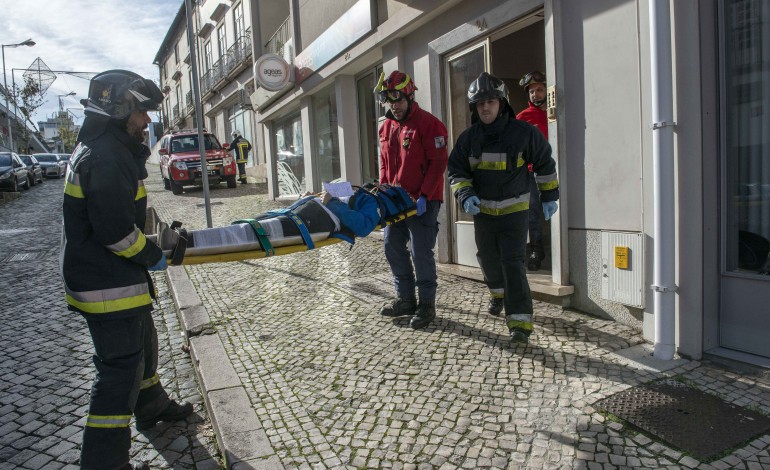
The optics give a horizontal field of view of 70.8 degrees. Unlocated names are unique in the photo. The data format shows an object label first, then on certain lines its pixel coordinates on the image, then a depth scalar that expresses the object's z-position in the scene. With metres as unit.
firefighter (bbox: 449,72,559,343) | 4.13
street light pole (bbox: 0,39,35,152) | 33.78
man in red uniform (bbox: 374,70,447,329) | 4.59
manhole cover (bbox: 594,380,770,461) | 2.71
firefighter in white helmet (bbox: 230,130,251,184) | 20.67
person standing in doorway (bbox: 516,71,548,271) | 5.83
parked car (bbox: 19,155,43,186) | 25.35
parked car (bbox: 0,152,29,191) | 20.06
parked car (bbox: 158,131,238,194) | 18.19
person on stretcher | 3.05
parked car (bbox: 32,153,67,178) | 32.88
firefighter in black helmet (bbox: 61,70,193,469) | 2.59
